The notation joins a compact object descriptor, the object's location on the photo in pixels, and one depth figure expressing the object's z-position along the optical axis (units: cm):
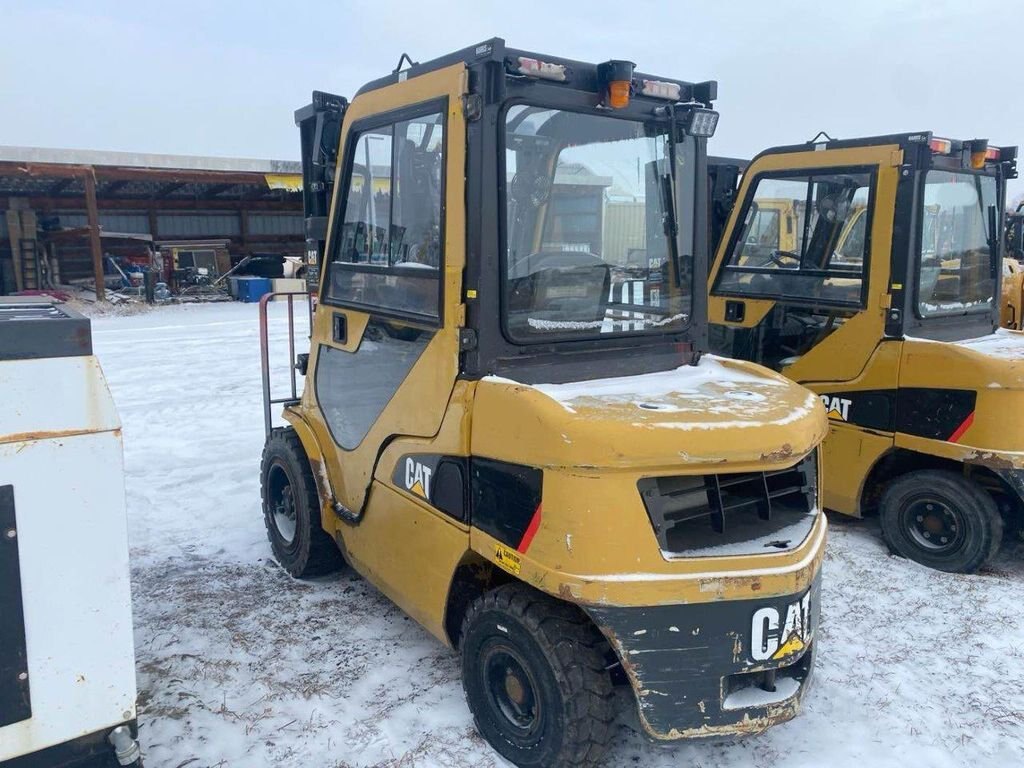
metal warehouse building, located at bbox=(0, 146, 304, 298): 1806
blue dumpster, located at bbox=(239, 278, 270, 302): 2005
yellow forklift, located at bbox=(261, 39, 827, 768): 255
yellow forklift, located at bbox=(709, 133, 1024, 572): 447
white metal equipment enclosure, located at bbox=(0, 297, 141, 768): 184
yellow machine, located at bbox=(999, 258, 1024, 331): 793
